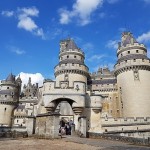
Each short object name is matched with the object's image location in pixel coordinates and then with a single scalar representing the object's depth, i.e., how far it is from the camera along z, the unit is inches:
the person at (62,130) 540.2
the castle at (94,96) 670.9
